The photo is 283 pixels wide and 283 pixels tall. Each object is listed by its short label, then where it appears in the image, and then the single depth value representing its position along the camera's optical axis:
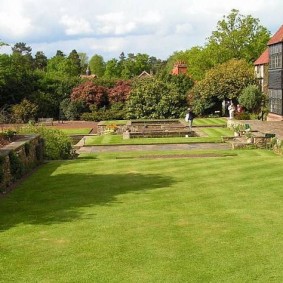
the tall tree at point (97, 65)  153.25
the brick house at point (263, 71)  51.30
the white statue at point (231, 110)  41.79
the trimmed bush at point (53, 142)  23.70
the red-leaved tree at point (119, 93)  54.12
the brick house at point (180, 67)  78.00
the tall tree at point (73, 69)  106.60
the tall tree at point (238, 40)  63.34
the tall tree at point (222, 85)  49.47
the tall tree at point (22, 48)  176.00
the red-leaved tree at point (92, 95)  53.91
